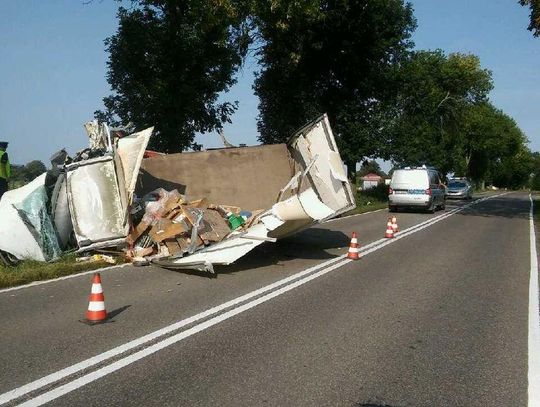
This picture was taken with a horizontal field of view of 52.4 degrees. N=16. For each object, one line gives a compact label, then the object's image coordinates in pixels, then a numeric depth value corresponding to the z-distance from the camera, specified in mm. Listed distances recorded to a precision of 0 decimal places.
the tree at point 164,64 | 22078
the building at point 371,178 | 57856
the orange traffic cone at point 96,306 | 5930
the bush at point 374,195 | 31969
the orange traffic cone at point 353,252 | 10922
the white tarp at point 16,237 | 9859
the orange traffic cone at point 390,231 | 14633
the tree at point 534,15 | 20828
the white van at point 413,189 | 24859
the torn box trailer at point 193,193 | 9578
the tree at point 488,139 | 82562
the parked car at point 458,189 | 43588
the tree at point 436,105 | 33625
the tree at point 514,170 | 120325
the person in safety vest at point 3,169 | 12039
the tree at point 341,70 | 30531
